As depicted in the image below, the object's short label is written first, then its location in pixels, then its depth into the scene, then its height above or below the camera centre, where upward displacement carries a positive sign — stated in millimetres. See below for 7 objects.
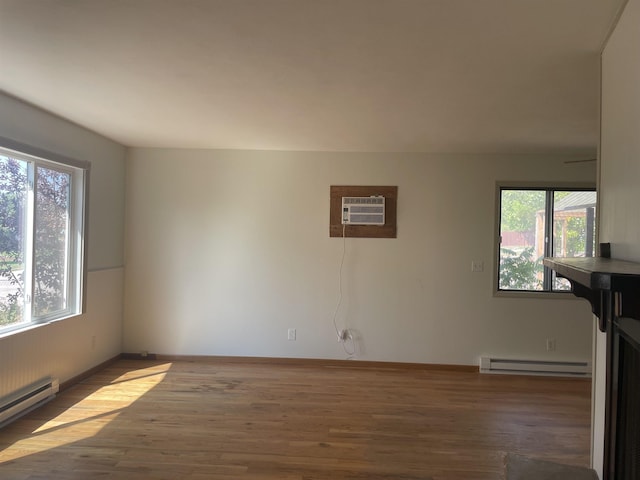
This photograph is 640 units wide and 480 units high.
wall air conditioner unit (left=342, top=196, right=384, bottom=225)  4129 +365
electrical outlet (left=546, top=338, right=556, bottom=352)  4051 -1015
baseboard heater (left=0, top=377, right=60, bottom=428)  2701 -1215
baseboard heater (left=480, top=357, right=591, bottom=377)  3990 -1246
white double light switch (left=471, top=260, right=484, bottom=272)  4121 -212
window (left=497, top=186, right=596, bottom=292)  4062 +168
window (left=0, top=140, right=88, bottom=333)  2836 -9
